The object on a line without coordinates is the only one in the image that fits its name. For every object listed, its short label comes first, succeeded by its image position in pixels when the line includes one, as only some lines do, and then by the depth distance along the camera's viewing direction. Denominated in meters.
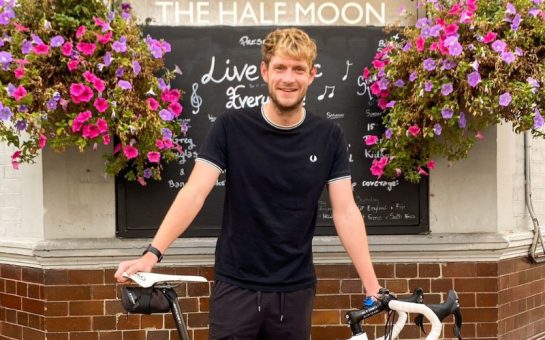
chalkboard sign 4.86
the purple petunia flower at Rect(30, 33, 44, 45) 4.07
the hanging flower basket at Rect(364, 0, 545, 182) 4.25
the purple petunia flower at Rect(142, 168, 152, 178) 4.68
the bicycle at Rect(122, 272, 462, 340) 2.67
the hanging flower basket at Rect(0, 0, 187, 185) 4.08
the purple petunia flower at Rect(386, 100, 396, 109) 4.62
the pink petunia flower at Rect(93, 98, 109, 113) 4.14
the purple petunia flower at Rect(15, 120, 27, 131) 4.12
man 3.04
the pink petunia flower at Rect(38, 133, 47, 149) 4.22
